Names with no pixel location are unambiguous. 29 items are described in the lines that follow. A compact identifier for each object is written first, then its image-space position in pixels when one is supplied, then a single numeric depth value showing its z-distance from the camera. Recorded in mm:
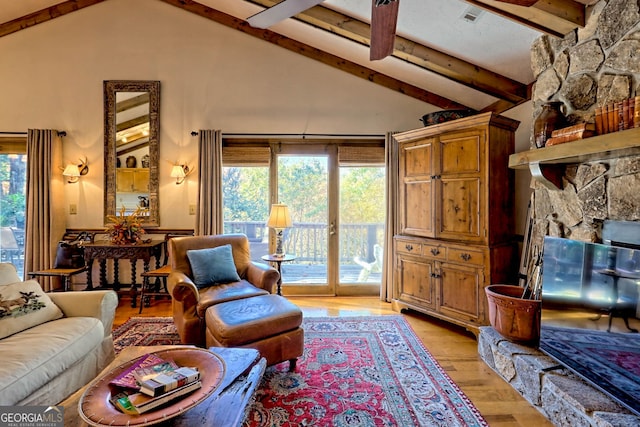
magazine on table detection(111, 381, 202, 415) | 1249
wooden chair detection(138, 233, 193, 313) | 3734
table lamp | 3574
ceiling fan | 1790
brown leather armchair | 2607
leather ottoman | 2223
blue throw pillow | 3037
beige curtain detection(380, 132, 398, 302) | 4125
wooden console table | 3854
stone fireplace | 1754
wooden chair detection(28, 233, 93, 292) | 3717
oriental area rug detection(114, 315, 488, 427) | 1928
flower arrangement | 3957
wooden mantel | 1581
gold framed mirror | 4270
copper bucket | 2291
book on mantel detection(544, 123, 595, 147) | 1842
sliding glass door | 4359
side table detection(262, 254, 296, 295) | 3613
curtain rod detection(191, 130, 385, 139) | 4281
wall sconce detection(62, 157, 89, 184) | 4148
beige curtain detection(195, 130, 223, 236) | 4156
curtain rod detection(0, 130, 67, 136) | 4152
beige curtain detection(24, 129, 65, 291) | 4035
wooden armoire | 2971
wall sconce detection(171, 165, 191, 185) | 4203
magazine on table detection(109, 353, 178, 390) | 1381
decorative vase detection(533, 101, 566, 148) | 2207
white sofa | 1668
